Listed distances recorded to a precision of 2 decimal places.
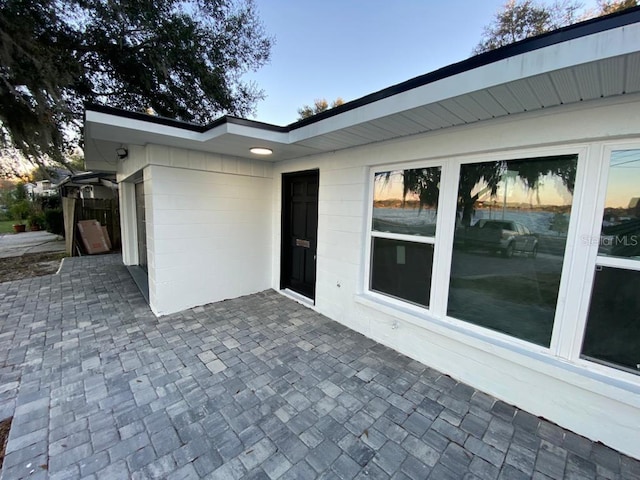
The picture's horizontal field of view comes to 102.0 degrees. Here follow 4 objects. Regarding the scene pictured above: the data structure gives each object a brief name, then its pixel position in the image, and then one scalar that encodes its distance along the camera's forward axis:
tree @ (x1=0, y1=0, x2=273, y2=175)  4.42
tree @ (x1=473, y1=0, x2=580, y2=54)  7.67
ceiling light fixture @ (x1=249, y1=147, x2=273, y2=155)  3.40
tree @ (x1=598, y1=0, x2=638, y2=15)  6.17
